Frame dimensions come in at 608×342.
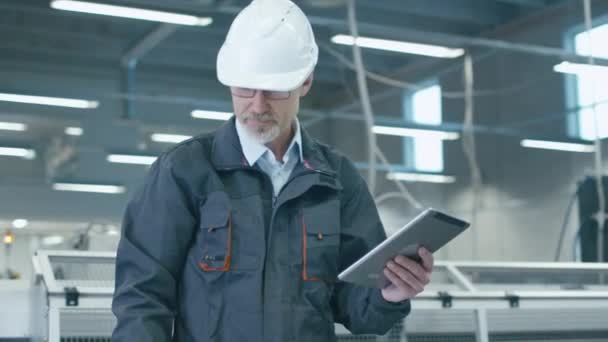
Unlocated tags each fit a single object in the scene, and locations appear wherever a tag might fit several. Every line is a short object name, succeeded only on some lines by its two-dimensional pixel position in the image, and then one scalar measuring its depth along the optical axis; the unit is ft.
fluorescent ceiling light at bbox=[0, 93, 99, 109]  28.13
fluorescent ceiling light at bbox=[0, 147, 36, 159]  36.11
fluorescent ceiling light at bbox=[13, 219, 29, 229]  35.18
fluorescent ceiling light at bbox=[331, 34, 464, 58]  19.44
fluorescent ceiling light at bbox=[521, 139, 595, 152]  30.91
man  4.61
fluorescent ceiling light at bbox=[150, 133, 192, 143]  38.27
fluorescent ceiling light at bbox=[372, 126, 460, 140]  30.86
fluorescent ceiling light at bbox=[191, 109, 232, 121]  31.78
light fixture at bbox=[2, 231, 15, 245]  11.29
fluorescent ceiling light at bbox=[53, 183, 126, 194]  38.24
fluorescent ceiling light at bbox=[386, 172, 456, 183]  37.81
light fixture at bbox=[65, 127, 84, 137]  38.09
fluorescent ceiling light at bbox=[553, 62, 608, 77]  17.07
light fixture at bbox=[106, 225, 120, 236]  13.15
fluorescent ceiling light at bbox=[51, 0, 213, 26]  17.26
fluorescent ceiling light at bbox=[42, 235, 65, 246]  34.26
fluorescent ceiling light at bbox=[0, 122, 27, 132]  37.14
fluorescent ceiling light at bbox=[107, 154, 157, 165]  33.45
